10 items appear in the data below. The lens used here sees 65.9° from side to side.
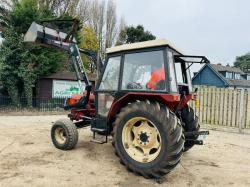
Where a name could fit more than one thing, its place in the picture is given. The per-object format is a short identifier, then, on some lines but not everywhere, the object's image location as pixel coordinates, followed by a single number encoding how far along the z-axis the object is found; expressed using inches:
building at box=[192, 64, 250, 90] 870.6
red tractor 116.4
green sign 445.4
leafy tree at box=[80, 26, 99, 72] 722.9
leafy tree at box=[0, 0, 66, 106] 397.9
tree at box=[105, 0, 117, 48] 827.8
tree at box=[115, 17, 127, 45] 846.4
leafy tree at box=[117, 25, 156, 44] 834.5
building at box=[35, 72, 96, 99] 439.7
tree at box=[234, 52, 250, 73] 1518.9
